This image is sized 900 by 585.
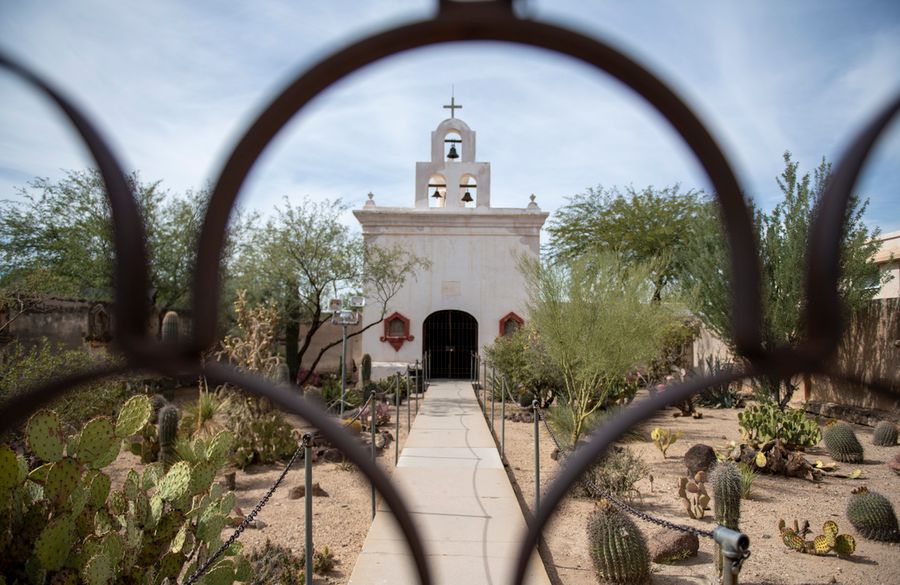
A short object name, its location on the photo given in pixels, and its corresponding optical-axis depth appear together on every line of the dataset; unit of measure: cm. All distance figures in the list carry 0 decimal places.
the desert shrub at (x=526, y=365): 1162
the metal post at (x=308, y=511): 342
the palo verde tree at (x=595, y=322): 836
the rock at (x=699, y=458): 708
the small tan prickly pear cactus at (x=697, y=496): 570
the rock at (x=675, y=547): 481
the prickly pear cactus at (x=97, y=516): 247
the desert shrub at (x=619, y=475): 621
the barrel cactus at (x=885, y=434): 872
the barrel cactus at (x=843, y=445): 786
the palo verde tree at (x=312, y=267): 1519
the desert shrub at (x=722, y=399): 1355
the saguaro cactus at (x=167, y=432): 763
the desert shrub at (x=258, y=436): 807
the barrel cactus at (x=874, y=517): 520
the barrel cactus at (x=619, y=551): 435
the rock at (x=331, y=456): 822
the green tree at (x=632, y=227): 2095
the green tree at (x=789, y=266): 1101
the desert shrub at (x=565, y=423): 890
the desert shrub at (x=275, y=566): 419
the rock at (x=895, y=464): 729
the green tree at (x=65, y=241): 1522
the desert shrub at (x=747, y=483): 630
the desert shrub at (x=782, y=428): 779
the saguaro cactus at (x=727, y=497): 462
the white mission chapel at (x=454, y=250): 1672
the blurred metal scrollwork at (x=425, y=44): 49
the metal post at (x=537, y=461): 486
